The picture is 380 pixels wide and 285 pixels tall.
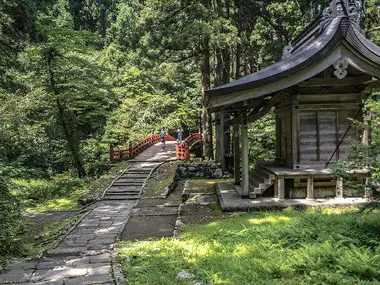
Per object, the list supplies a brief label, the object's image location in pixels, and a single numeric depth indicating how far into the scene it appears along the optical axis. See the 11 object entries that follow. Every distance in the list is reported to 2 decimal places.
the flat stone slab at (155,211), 11.20
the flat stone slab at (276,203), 9.25
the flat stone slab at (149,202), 12.68
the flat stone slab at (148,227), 8.83
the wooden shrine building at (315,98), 9.05
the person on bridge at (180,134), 26.13
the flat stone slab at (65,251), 7.33
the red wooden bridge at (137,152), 21.69
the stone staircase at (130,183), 14.51
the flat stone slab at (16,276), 5.57
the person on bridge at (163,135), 27.34
